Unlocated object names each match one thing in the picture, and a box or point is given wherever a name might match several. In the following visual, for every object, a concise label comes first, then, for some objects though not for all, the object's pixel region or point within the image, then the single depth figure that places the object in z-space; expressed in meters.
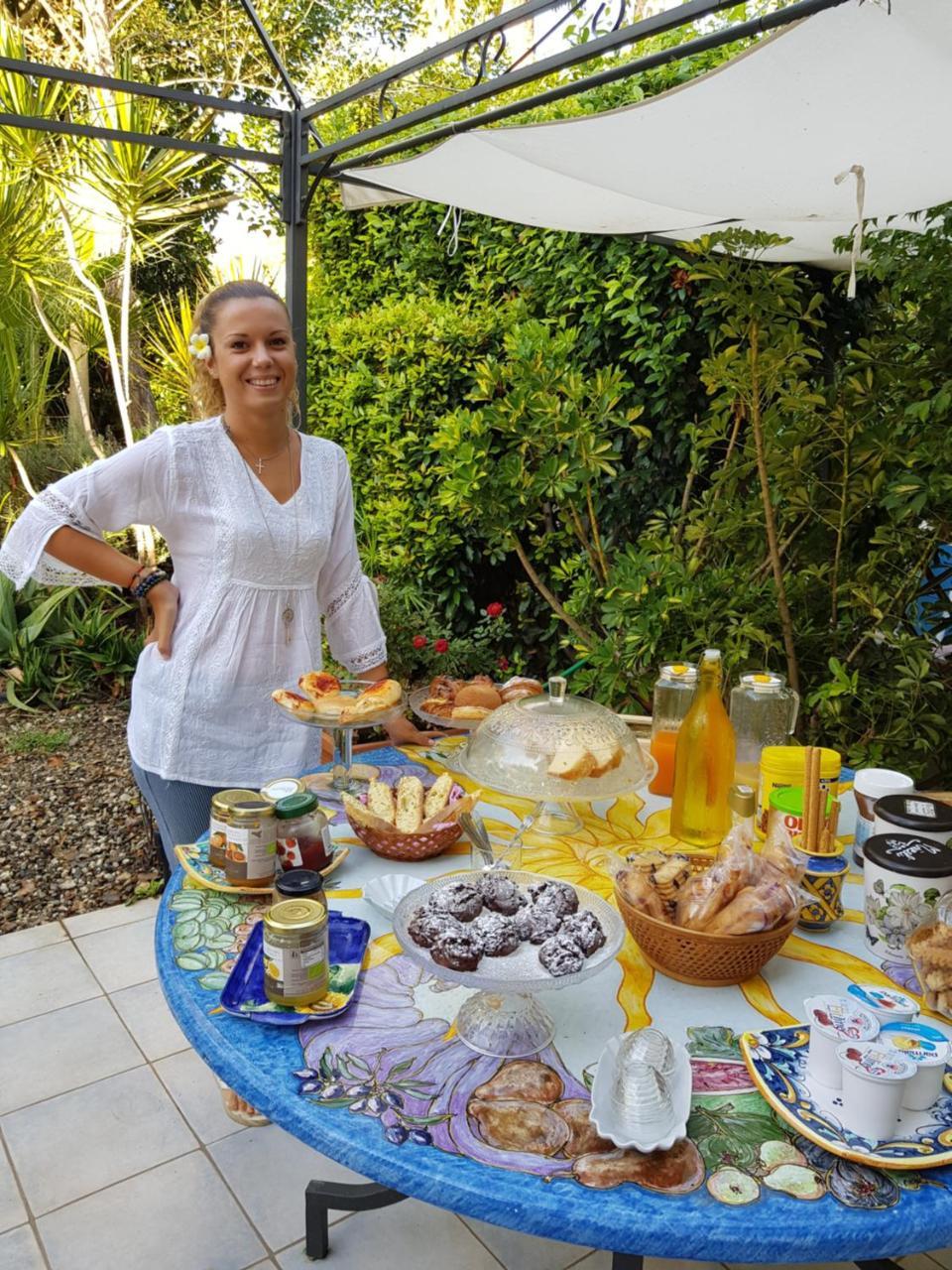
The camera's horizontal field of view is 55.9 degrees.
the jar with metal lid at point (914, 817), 1.37
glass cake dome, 1.61
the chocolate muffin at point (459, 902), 1.18
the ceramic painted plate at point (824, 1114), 0.93
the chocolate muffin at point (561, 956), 1.07
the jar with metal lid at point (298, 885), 1.21
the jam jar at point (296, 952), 1.14
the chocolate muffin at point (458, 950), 1.08
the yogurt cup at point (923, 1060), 0.98
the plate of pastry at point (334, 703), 1.78
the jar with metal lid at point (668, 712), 1.91
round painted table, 0.87
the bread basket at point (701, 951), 1.19
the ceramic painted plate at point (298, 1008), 1.16
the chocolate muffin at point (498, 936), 1.11
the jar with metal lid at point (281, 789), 1.55
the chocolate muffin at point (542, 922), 1.16
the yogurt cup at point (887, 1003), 1.07
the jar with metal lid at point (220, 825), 1.45
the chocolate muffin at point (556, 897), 1.21
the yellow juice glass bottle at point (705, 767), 1.65
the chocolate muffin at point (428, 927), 1.12
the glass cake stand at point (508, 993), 1.05
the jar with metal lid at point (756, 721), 1.93
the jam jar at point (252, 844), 1.43
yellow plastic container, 1.68
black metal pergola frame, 2.02
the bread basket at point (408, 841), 1.59
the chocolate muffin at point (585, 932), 1.12
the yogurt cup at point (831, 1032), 1.01
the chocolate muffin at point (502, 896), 1.24
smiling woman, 1.96
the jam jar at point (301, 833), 1.45
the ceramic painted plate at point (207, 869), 1.45
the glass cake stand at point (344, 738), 1.78
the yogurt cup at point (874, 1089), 0.94
